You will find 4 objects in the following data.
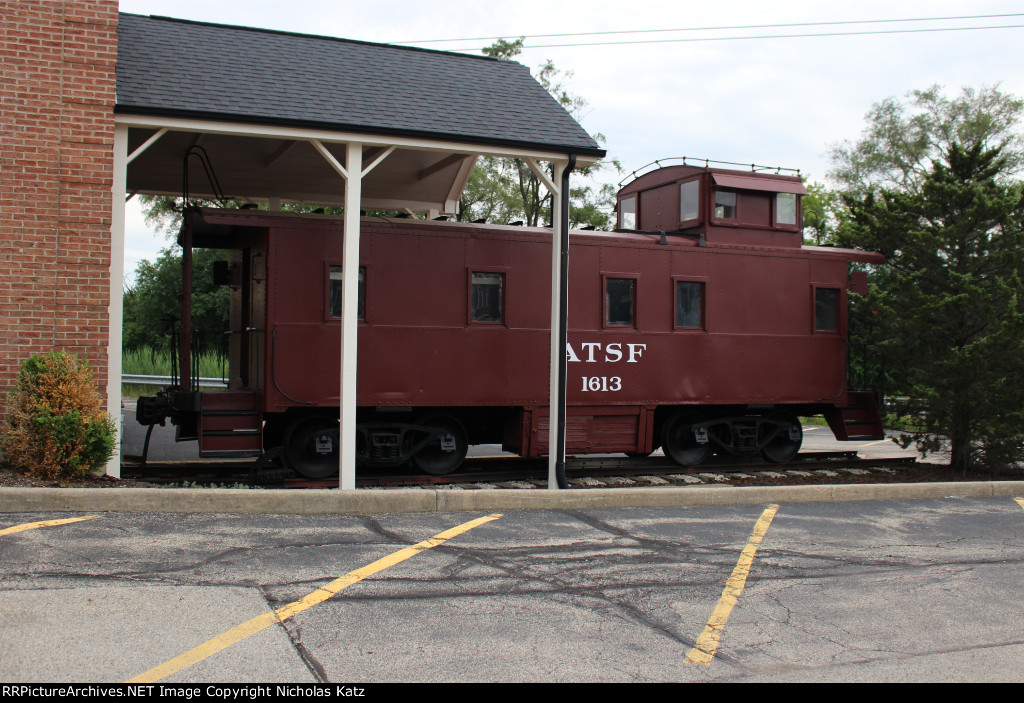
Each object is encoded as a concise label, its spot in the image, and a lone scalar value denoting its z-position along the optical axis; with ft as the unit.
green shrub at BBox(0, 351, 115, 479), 25.86
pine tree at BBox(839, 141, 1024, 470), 35.47
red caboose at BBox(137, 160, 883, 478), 33.14
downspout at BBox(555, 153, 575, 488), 31.42
